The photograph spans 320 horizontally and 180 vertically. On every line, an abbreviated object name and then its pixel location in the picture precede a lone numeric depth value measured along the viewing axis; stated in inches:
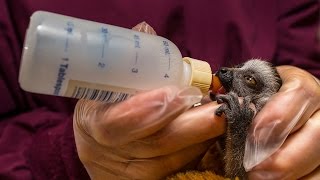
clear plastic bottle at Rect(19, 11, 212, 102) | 8.5
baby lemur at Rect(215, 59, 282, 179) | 10.2
